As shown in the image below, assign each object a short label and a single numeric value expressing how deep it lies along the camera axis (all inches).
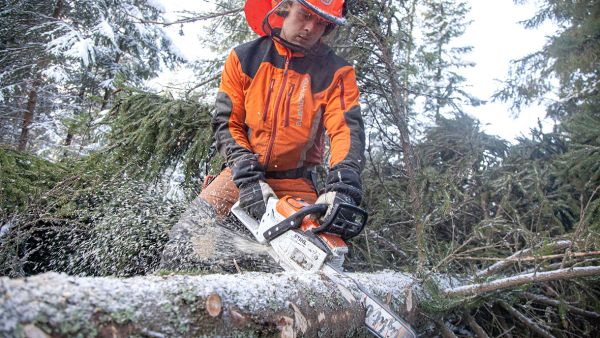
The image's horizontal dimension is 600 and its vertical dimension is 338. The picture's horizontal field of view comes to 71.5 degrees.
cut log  34.7
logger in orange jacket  105.6
